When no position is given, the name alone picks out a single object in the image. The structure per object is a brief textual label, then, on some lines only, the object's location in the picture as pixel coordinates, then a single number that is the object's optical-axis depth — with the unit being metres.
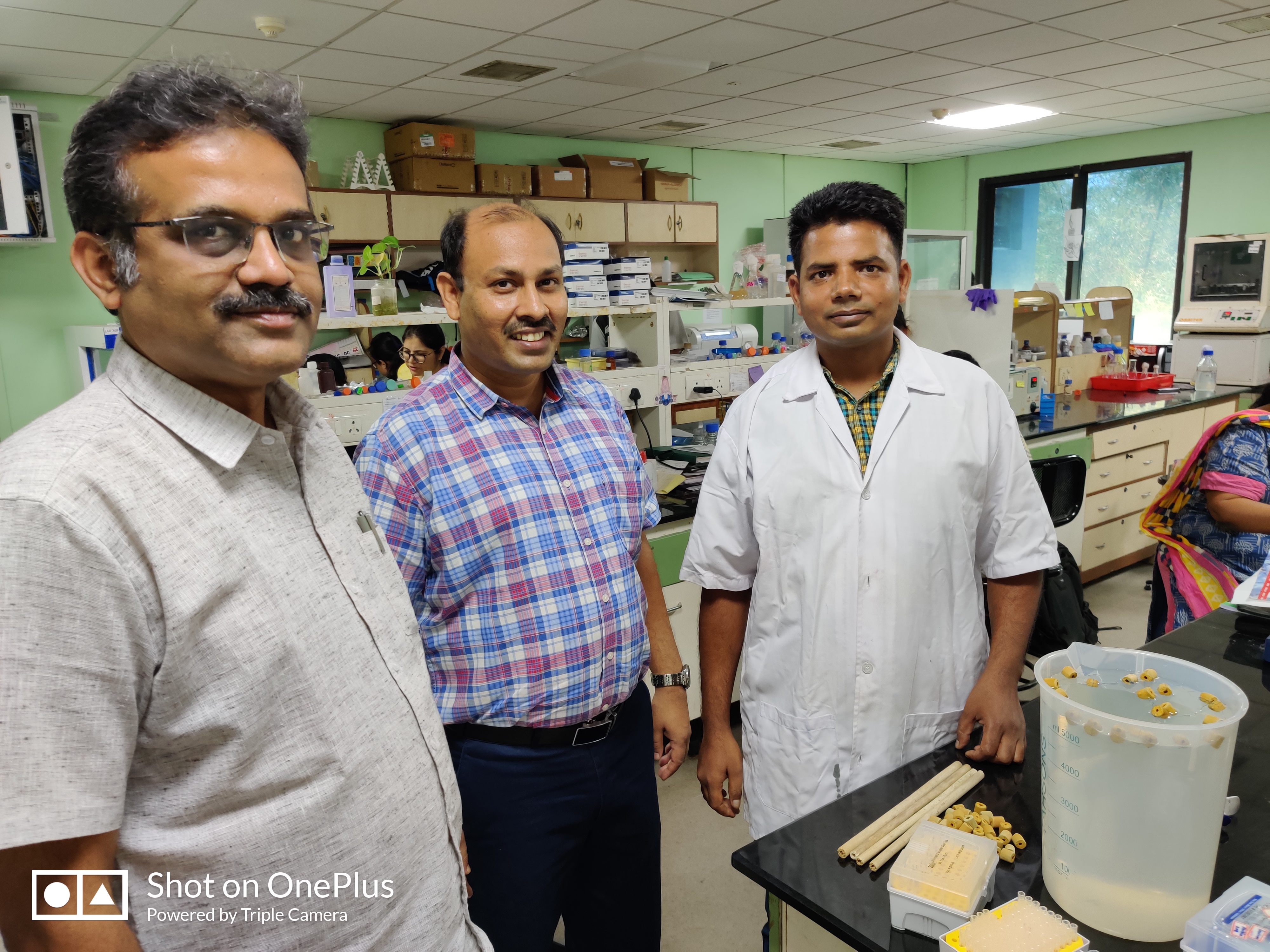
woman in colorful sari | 2.07
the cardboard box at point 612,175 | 6.11
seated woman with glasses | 3.62
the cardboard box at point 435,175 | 5.27
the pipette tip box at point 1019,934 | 0.77
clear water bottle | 5.12
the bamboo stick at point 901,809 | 0.96
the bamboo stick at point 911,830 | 0.93
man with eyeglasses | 0.65
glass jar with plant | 2.69
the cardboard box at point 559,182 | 5.85
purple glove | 3.91
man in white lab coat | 1.37
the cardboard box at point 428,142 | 5.24
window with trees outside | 7.04
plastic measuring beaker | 0.77
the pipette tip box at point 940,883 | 0.82
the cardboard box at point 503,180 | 5.58
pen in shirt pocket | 0.99
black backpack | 2.51
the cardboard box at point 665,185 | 6.43
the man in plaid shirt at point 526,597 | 1.28
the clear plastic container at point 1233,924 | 0.74
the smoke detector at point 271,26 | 3.31
